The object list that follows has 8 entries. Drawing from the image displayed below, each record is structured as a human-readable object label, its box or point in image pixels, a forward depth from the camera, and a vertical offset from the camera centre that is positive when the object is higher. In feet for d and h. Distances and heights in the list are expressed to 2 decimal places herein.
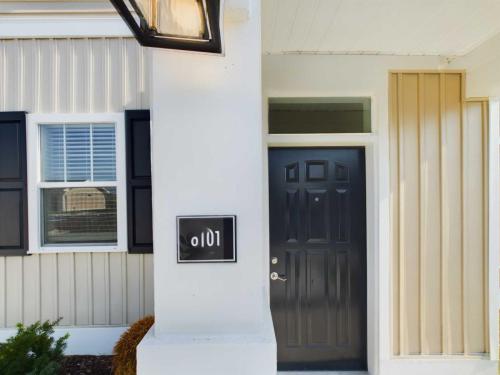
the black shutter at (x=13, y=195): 7.95 -0.12
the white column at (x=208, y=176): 4.27 +0.17
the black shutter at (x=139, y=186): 7.89 +0.07
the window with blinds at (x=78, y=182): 8.12 +0.20
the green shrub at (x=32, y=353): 5.88 -3.37
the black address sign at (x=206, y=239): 4.25 -0.72
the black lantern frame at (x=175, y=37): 3.54 +1.96
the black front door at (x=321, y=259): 8.25 -1.99
